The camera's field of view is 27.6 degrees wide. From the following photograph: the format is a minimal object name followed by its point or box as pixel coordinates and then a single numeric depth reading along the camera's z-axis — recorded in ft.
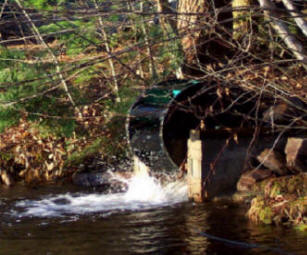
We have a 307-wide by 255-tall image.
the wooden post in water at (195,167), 35.37
